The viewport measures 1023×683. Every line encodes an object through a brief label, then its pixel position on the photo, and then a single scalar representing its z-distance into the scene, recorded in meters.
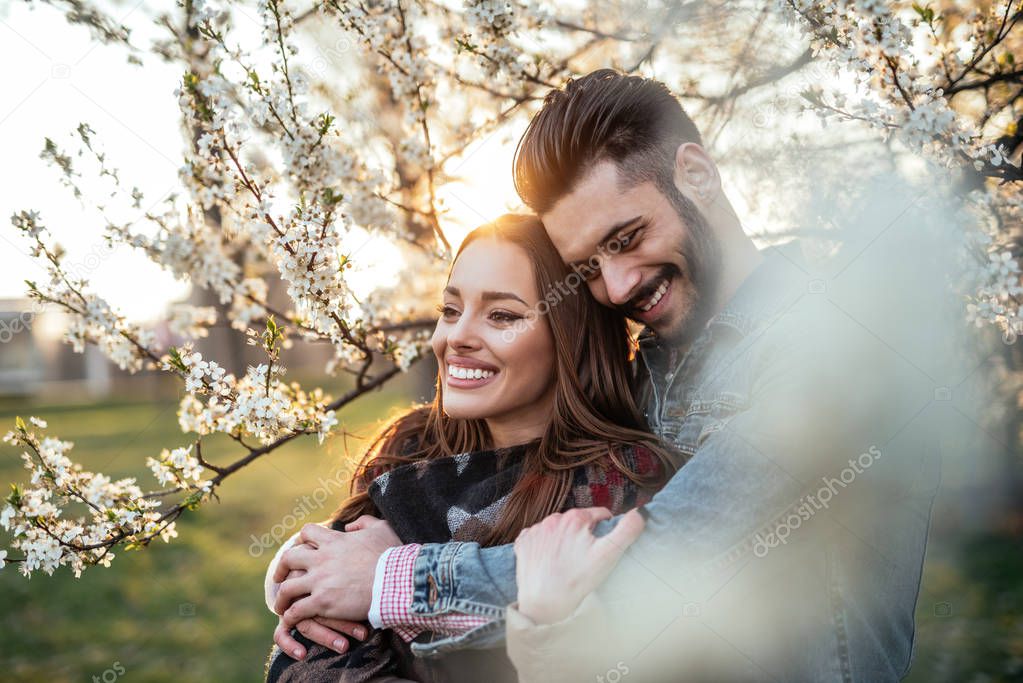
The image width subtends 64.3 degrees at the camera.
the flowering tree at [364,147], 2.01
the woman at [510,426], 2.17
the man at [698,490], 1.75
